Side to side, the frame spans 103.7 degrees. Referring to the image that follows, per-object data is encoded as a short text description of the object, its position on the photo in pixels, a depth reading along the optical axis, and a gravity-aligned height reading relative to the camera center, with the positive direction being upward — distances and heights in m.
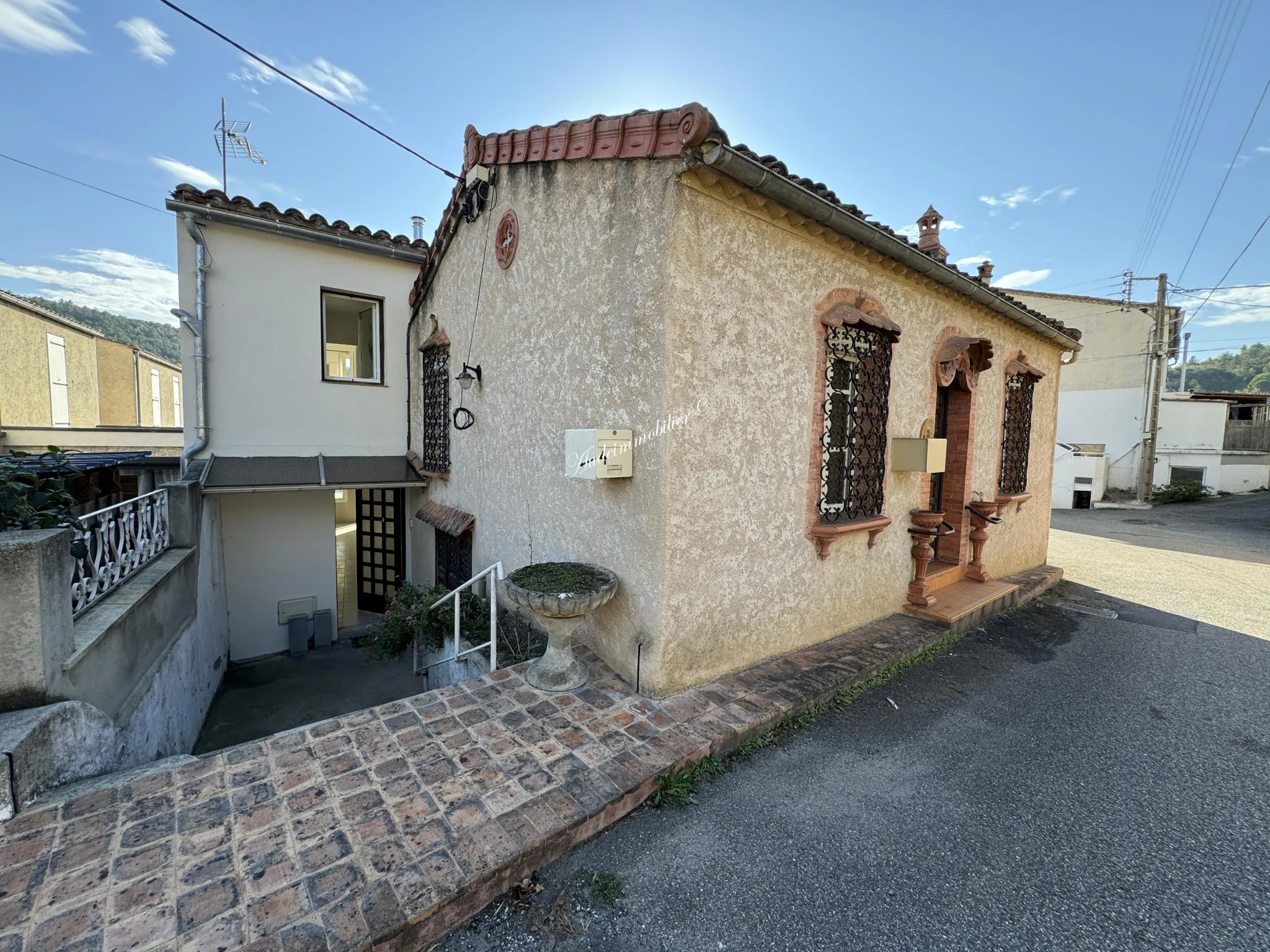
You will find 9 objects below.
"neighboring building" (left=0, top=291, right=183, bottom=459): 12.26 +1.68
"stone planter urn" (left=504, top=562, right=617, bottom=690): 3.52 -1.13
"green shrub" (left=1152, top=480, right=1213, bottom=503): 20.09 -1.43
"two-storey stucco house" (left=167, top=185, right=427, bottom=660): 7.18 +0.66
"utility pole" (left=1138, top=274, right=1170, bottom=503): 19.02 +2.85
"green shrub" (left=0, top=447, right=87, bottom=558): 2.91 -0.40
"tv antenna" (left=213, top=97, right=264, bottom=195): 7.90 +4.69
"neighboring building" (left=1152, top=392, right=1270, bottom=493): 21.44 +0.31
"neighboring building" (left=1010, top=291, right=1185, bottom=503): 19.52 +3.32
